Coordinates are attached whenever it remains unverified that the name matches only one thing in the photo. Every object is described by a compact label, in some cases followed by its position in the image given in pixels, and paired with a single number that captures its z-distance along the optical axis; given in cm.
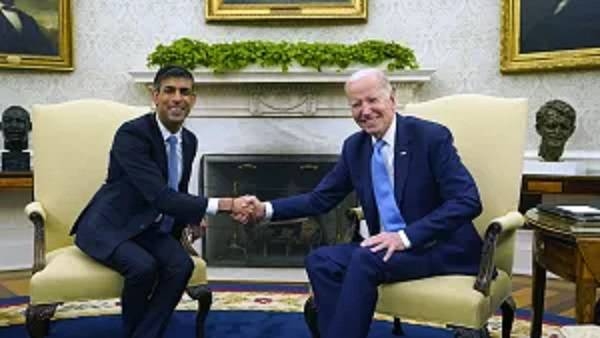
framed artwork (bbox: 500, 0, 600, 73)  470
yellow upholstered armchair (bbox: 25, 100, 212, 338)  308
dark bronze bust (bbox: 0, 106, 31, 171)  485
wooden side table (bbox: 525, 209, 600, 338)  233
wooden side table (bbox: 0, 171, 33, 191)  464
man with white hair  249
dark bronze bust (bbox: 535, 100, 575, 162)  458
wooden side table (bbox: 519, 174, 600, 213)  422
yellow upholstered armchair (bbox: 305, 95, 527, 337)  246
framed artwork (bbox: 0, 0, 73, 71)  514
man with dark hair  281
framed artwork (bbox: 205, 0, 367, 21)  521
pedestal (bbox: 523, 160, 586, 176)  450
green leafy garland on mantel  490
